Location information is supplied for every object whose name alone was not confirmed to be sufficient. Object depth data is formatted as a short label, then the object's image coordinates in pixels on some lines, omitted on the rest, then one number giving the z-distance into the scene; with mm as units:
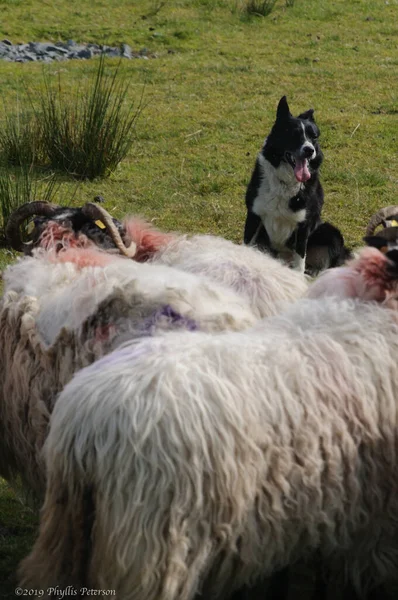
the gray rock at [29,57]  14258
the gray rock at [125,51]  14398
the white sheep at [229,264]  4395
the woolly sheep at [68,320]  3729
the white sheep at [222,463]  2871
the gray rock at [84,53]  14469
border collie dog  7590
